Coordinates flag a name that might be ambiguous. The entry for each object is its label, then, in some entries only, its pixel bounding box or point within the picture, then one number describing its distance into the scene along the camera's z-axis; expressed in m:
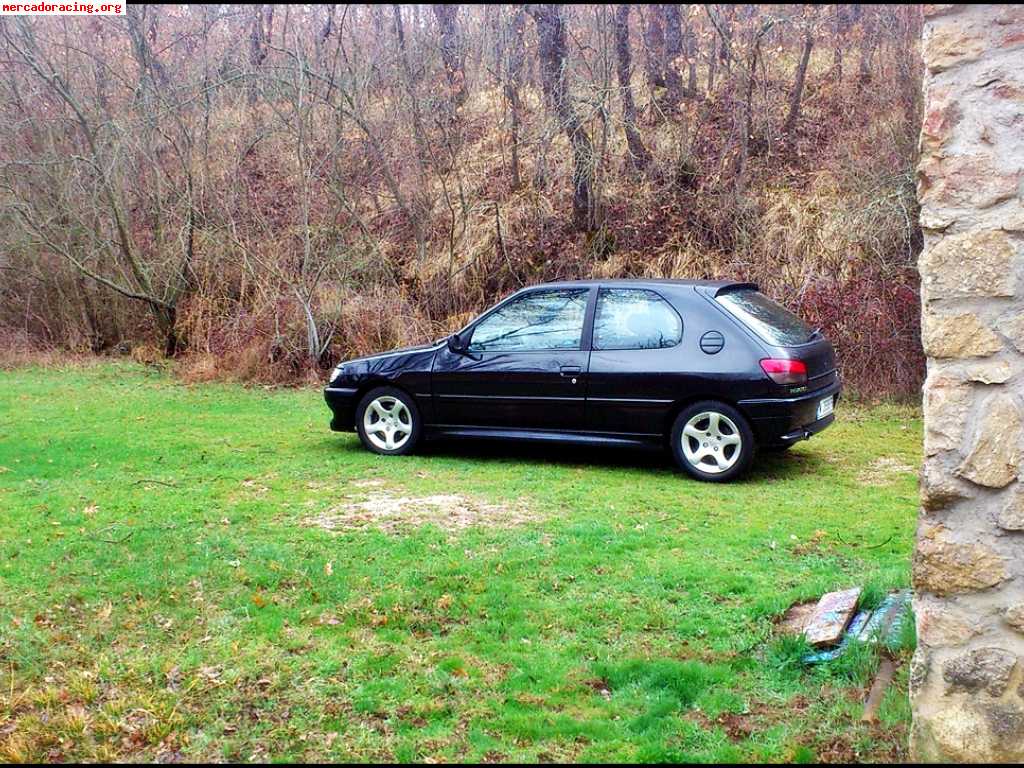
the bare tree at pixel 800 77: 18.72
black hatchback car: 8.36
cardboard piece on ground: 4.51
